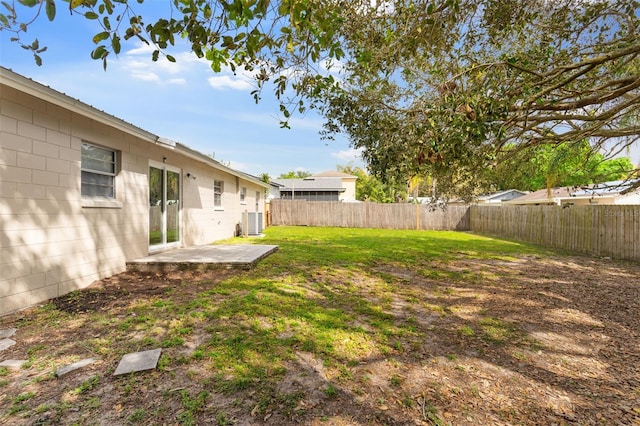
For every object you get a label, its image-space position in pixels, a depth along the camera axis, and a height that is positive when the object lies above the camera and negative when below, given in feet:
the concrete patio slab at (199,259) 21.36 -3.46
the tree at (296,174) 177.64 +21.03
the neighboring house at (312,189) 99.14 +6.59
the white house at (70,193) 13.61 +1.05
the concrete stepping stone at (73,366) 9.01 -4.48
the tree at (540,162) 27.53 +4.52
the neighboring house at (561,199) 51.21 +1.94
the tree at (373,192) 115.96 +6.75
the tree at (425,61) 7.65 +5.94
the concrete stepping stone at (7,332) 11.46 -4.37
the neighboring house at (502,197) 89.51 +3.48
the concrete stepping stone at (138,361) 9.21 -4.46
